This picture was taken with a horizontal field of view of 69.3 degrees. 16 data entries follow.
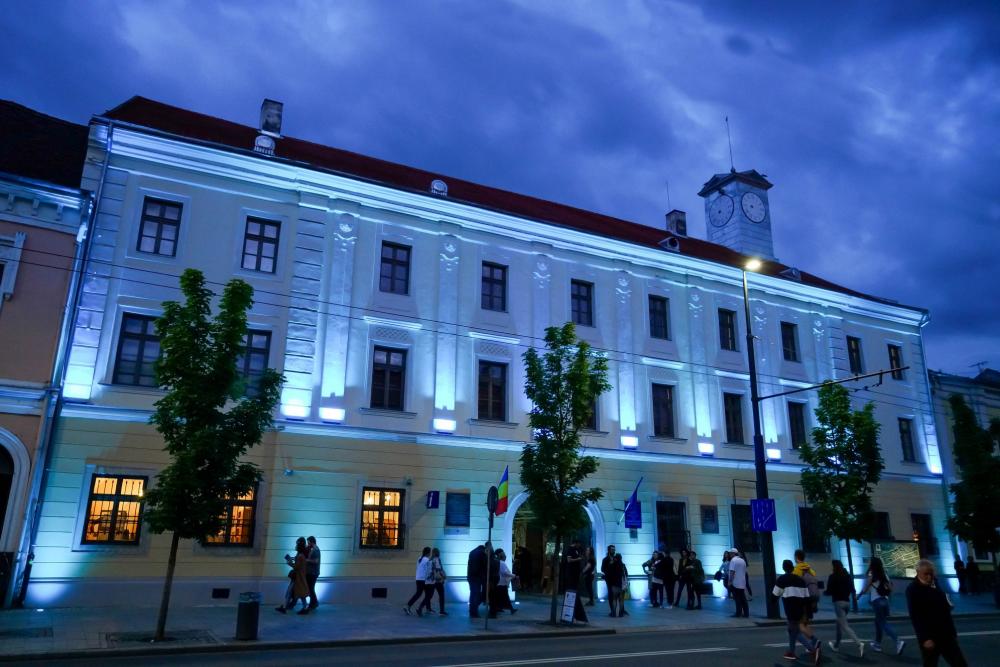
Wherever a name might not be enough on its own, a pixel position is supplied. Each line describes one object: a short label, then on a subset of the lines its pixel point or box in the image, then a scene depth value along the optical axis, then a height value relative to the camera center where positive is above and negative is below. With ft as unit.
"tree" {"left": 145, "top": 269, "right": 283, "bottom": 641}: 43.11 +7.41
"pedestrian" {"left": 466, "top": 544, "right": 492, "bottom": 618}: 58.23 -2.54
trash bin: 41.39 -4.44
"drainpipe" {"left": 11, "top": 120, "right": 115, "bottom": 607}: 54.34 +10.38
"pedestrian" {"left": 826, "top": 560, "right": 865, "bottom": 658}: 42.88 -2.65
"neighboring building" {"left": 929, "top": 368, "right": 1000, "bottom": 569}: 109.91 +22.79
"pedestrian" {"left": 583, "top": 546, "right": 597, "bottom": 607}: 67.34 -2.40
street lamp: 62.28 +5.82
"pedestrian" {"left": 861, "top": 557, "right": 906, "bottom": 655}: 41.70 -2.93
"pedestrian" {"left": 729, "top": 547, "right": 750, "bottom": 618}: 62.69 -3.17
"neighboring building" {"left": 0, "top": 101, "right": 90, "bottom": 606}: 55.52 +17.67
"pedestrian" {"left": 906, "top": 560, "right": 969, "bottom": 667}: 25.89 -2.66
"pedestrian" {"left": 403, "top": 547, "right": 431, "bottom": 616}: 58.34 -2.82
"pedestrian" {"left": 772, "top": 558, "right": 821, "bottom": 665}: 37.73 -3.21
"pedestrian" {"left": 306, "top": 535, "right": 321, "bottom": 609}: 57.15 -1.90
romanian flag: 56.08 +3.36
